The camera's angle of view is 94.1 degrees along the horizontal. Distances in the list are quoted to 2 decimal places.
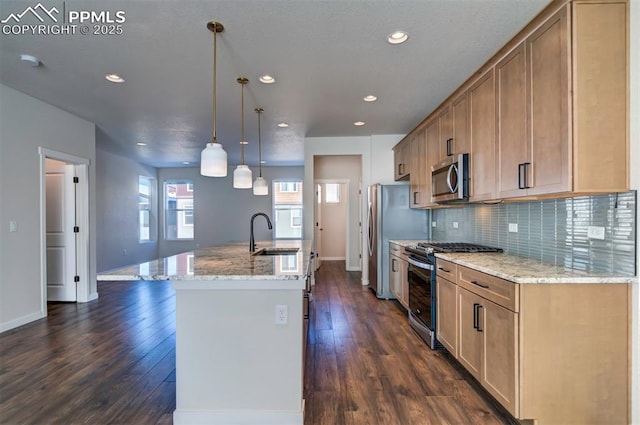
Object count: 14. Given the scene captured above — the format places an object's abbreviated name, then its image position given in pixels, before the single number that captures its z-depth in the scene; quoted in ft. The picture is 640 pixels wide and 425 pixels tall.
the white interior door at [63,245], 14.37
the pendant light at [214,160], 6.52
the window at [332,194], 27.07
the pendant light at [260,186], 12.01
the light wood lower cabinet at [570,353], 5.44
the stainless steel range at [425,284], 9.18
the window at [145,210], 24.98
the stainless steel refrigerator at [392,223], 14.62
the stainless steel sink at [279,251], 10.53
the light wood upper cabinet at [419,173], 12.28
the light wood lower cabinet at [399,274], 12.05
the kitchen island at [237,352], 5.91
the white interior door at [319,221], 25.71
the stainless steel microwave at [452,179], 8.98
